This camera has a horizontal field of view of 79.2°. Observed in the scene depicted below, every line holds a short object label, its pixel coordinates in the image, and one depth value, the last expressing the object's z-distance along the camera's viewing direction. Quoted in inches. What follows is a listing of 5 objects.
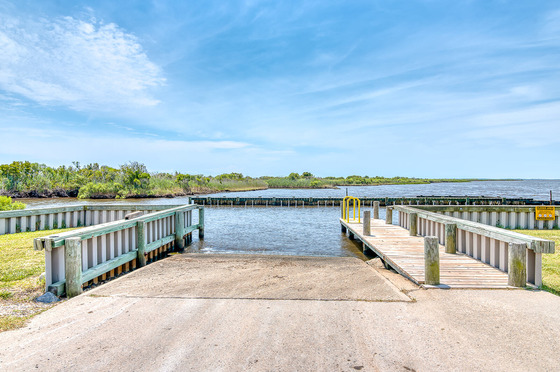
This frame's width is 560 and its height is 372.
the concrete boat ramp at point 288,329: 134.0
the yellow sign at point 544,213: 582.9
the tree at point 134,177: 2011.6
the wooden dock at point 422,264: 237.8
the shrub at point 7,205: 565.4
